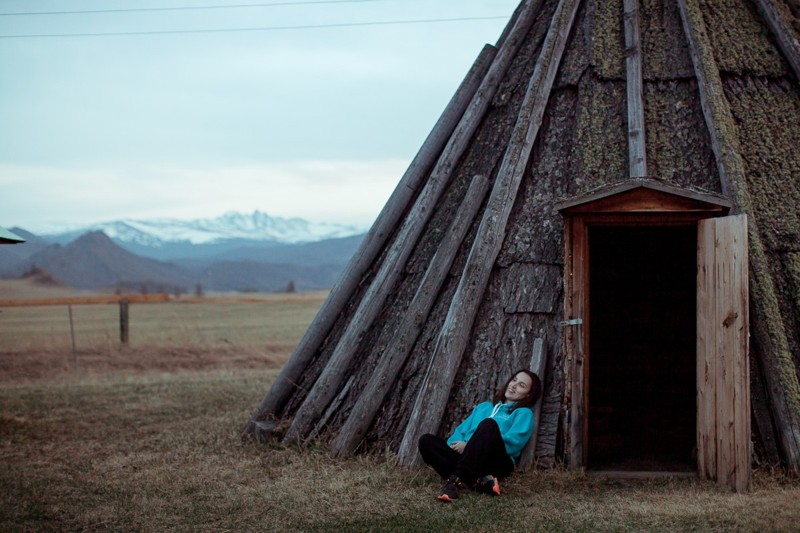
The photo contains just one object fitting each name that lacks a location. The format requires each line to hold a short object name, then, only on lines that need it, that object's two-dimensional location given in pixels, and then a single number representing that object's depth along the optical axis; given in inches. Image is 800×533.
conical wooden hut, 279.3
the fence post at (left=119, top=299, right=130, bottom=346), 748.0
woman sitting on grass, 264.4
